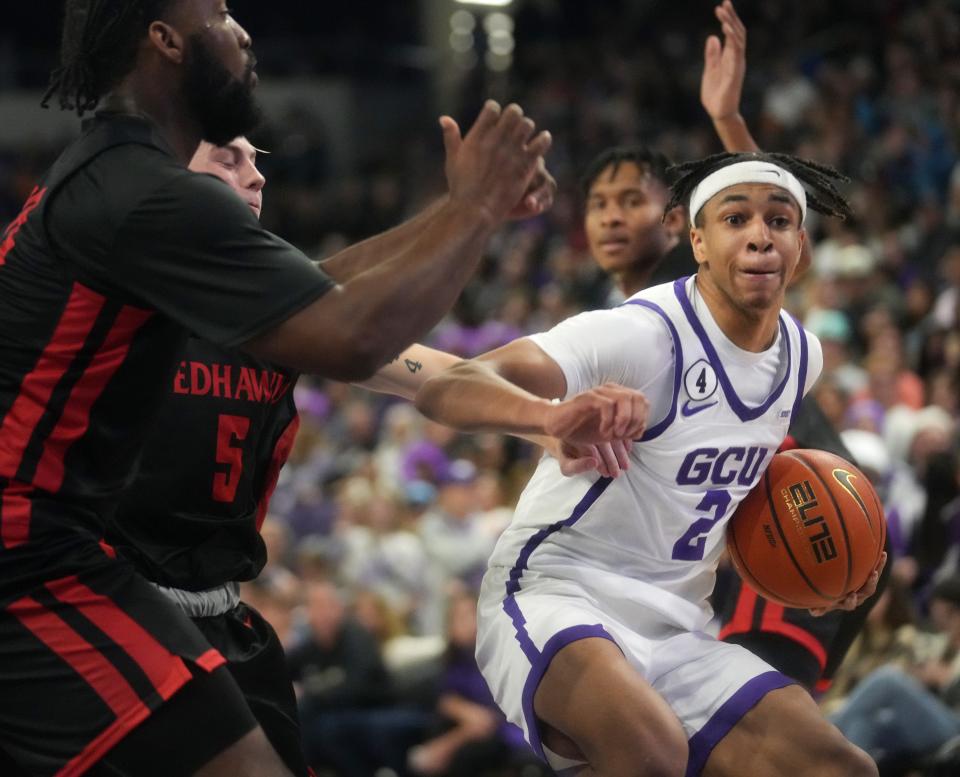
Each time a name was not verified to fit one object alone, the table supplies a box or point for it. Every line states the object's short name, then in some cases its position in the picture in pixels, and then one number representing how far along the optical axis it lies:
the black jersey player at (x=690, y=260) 5.28
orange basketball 4.31
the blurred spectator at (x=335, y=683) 8.79
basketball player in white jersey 3.97
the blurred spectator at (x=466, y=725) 8.38
